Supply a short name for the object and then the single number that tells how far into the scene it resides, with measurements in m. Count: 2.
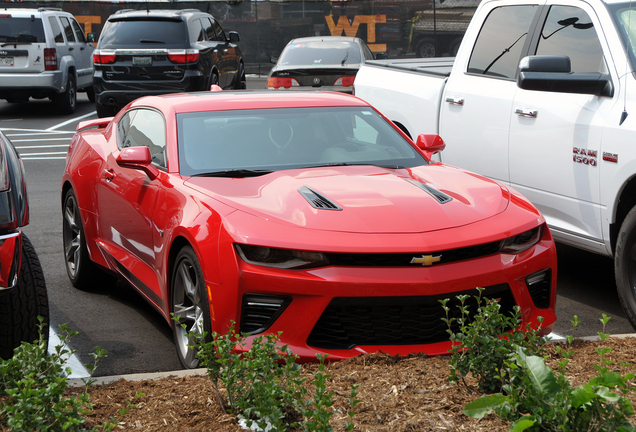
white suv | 17.22
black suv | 14.99
